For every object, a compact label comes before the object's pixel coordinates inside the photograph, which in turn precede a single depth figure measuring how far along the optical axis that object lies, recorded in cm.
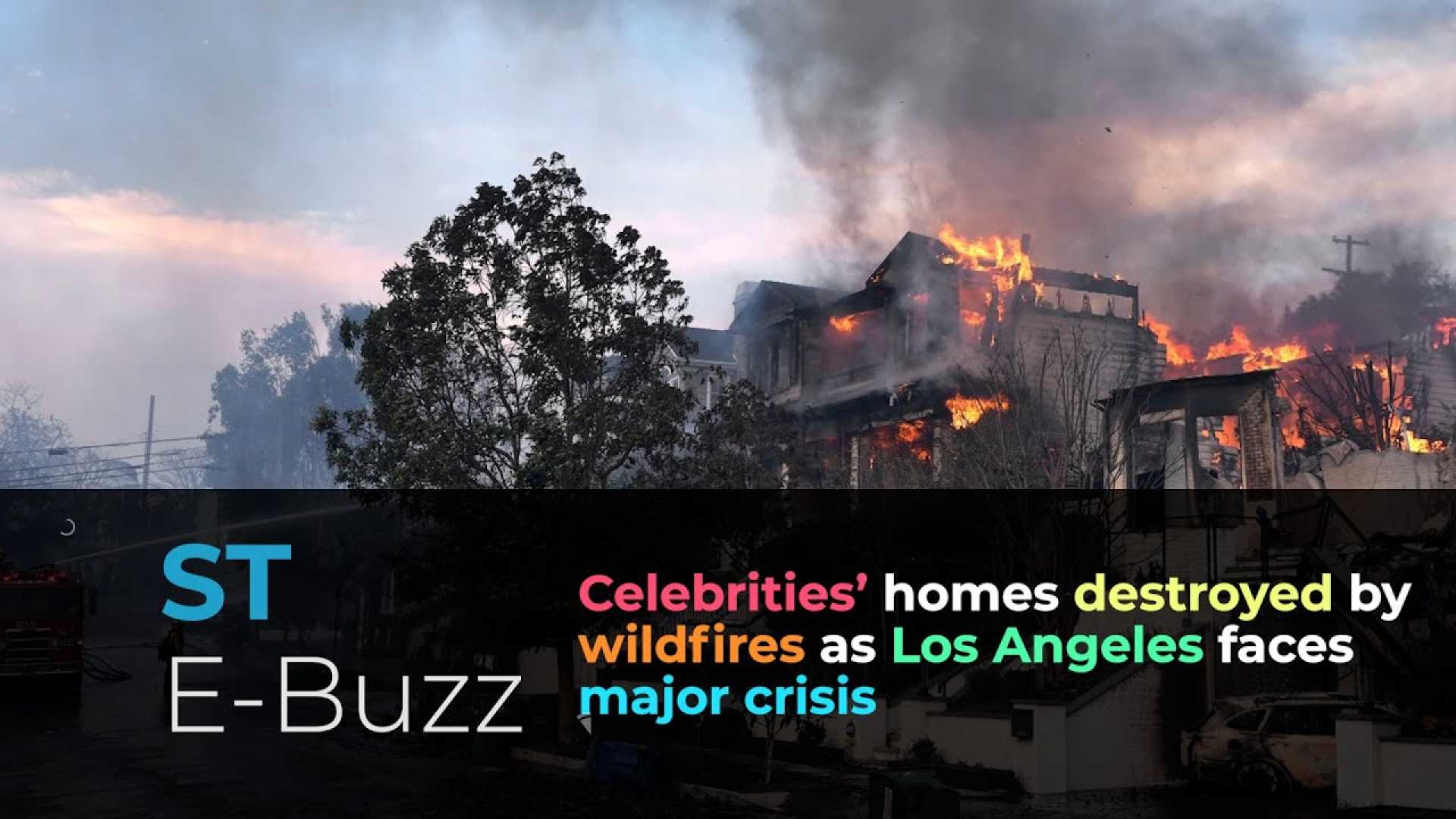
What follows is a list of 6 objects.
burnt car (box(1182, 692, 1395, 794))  1967
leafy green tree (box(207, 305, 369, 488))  11919
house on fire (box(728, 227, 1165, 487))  4428
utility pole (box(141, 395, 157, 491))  10750
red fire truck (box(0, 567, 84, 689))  3559
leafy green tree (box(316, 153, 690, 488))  2905
